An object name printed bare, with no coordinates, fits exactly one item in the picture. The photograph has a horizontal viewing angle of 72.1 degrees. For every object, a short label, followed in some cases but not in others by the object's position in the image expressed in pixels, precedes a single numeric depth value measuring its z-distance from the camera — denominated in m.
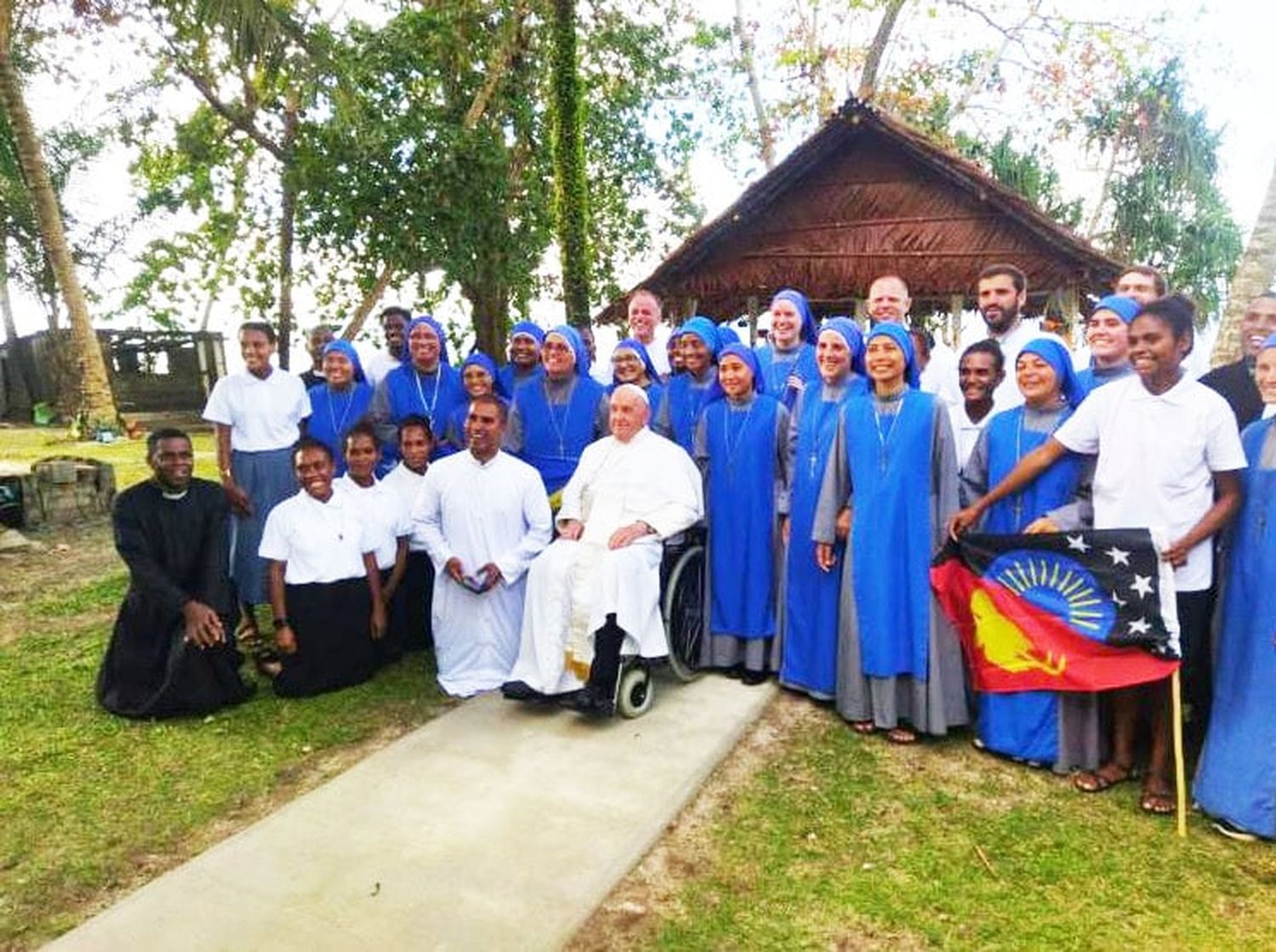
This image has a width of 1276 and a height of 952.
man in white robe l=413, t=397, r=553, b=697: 4.88
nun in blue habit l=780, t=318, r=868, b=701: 4.46
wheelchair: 4.28
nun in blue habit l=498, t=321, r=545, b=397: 5.71
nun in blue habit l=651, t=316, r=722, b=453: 5.11
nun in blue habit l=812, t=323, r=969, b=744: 4.11
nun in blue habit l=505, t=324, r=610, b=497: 5.47
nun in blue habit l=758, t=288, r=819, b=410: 5.49
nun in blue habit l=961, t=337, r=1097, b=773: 3.80
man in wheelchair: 4.19
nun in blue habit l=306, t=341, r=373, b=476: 5.89
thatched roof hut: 8.93
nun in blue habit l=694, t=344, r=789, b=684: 4.74
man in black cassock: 4.39
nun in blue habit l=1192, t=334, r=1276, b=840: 3.26
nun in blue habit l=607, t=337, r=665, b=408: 5.52
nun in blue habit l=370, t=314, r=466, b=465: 5.86
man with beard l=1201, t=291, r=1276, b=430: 4.33
